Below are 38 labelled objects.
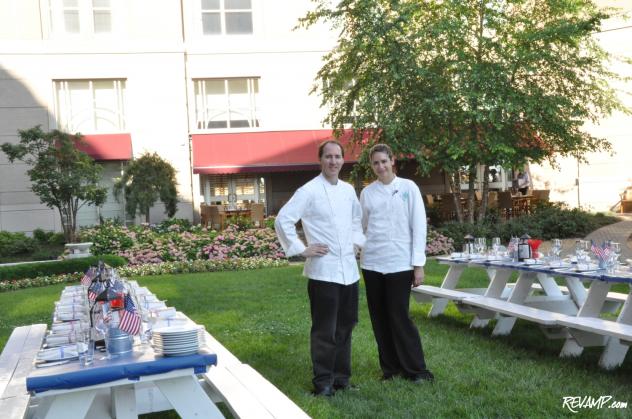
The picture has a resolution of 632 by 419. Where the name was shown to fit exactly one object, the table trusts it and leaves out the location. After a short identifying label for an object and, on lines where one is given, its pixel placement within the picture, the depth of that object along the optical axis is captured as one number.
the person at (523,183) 25.45
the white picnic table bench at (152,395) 3.63
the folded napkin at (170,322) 4.40
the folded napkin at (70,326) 4.66
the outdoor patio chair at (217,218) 21.64
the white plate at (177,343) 3.71
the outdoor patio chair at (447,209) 21.73
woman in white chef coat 5.58
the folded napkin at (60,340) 4.24
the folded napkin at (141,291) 6.36
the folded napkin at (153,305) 5.26
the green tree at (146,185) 20.83
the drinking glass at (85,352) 3.69
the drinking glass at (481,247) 8.66
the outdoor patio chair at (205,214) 22.62
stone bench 16.42
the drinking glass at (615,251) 6.49
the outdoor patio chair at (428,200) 22.76
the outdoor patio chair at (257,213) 21.02
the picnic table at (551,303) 5.75
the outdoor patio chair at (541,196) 22.44
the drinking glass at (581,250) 6.83
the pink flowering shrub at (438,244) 17.47
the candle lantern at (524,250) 7.60
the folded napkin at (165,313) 4.82
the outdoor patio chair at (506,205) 21.88
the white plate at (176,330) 3.71
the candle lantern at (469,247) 8.73
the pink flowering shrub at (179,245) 16.81
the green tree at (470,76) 17.31
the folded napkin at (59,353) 3.78
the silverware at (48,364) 3.71
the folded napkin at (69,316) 5.34
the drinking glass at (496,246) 8.20
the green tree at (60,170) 17.92
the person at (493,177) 25.94
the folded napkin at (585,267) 6.60
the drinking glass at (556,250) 7.33
